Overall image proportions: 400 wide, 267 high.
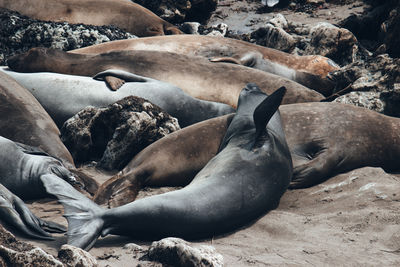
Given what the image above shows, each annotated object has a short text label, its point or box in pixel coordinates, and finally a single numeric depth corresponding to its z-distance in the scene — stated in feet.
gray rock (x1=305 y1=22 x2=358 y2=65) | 54.60
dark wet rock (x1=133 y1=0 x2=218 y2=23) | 68.80
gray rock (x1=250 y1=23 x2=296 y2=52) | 59.52
